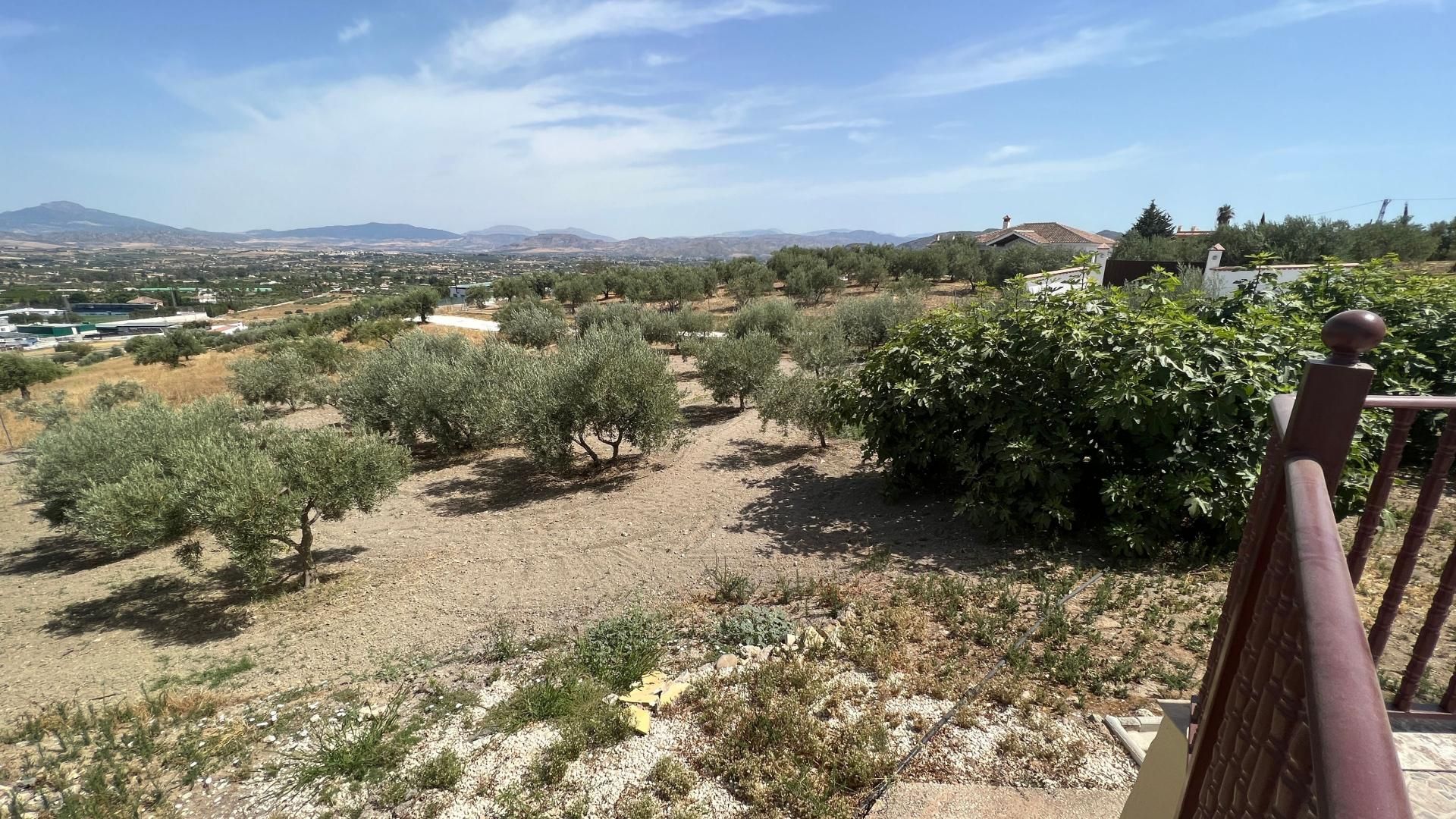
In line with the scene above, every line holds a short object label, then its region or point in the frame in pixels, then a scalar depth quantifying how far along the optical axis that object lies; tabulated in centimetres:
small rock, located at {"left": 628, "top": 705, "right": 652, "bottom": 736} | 416
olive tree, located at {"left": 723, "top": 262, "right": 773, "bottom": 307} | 4459
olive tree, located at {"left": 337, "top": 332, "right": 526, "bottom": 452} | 1405
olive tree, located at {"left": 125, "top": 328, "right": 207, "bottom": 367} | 3719
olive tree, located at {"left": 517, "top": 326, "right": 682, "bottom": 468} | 1209
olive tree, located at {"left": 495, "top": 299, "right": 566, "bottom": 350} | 3033
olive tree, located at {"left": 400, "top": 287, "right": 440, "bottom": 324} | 5334
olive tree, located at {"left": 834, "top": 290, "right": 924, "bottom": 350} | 2488
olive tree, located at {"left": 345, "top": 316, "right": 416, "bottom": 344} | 3578
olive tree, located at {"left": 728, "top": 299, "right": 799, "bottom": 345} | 2605
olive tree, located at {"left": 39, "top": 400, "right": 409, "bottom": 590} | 767
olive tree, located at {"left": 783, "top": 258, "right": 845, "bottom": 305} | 4234
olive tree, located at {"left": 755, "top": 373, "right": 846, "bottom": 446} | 1215
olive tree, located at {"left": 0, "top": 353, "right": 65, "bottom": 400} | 2442
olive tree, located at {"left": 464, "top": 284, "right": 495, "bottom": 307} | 6519
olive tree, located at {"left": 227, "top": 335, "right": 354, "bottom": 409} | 2100
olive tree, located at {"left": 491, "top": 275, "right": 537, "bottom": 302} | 5964
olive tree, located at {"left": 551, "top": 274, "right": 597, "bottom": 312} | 5159
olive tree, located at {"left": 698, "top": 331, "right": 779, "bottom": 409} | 1669
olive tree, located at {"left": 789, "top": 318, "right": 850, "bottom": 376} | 1706
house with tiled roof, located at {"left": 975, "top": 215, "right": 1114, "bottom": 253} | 5784
